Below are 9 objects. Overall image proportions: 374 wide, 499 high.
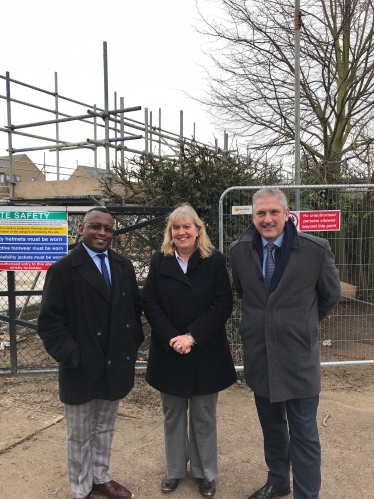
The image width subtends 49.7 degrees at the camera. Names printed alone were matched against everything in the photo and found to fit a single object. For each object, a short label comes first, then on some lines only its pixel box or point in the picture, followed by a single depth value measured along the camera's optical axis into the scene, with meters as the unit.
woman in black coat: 2.55
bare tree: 6.33
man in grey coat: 2.33
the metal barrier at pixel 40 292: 4.36
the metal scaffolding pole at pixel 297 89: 5.21
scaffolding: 6.32
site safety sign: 4.24
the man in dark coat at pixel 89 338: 2.34
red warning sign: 4.23
